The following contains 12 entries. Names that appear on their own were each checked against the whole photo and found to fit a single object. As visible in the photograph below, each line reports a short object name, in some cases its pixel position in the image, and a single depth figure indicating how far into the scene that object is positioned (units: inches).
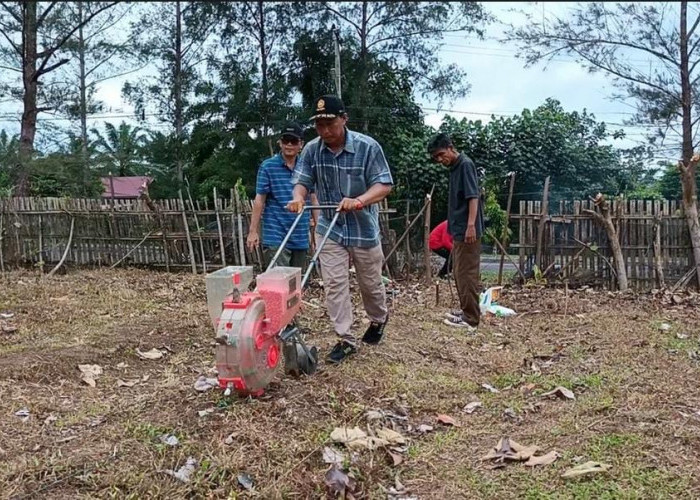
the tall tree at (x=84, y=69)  594.4
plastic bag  249.3
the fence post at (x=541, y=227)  331.9
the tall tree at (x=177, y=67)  717.5
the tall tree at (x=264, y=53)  620.7
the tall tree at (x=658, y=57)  466.3
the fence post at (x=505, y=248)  332.2
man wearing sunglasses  181.9
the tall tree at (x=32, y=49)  553.0
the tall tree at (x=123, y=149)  682.8
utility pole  525.0
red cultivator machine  110.3
